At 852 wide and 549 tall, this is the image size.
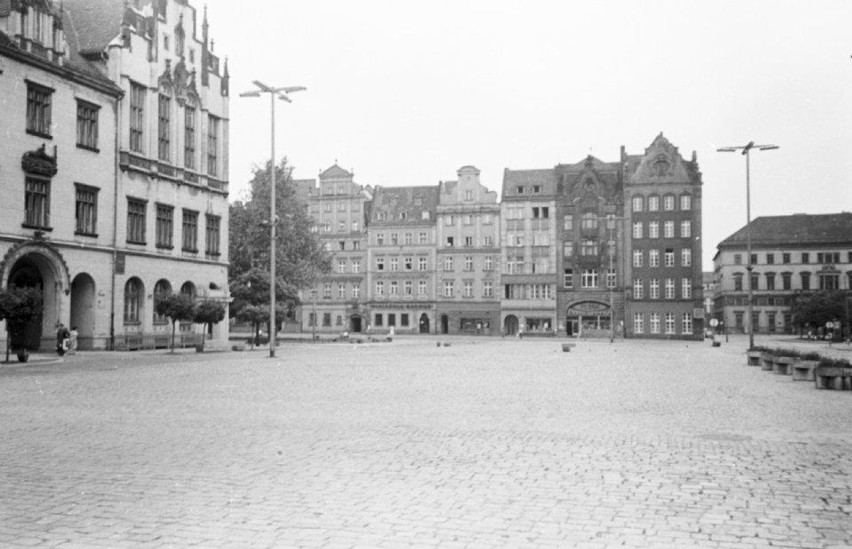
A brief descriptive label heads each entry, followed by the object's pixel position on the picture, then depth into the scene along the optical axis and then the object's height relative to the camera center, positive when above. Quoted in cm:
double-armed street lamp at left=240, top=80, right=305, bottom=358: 3775 +1014
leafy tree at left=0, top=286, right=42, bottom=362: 2891 +3
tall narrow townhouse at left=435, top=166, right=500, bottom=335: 9831 +623
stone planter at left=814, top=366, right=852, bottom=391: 2139 -182
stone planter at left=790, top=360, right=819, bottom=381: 2508 -192
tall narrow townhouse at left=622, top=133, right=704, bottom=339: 9144 +765
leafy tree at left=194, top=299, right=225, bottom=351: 4391 -32
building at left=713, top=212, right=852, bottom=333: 12294 +750
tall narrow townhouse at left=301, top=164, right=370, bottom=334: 10156 +720
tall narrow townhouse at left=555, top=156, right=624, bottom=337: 9375 +660
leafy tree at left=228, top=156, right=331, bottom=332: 5750 +474
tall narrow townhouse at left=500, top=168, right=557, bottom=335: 9588 +662
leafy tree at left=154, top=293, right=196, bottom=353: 4206 +0
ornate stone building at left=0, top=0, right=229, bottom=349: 3756 +791
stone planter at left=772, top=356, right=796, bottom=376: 2742 -193
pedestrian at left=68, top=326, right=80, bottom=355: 3800 -182
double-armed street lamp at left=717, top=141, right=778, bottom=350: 4246 +880
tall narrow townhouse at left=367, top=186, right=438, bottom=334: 10012 +510
